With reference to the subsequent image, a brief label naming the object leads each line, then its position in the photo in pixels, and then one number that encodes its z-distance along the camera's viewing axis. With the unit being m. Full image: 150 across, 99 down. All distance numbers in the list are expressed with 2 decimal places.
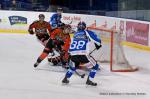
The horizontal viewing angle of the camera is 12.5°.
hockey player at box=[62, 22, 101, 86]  11.27
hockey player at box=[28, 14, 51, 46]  14.72
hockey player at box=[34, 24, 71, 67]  13.90
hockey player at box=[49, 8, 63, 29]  14.81
